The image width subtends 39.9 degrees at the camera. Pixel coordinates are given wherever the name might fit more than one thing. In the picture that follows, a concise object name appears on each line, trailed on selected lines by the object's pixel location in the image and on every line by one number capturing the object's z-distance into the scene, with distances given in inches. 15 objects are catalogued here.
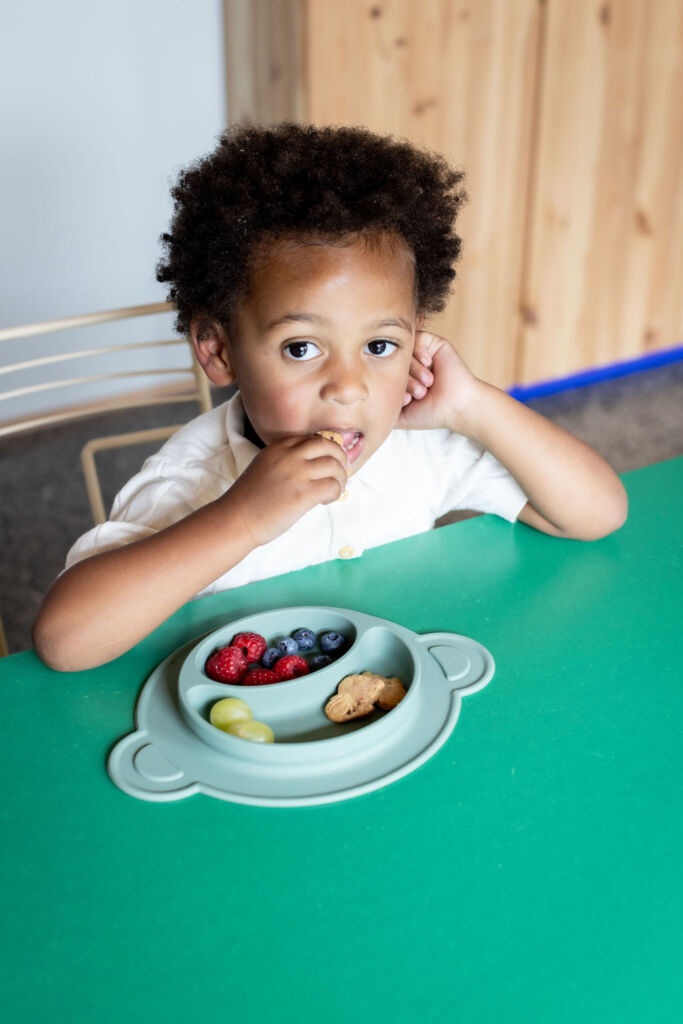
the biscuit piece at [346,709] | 26.4
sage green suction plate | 23.5
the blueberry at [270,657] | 28.5
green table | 18.3
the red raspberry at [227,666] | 27.4
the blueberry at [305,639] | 29.2
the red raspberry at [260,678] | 27.2
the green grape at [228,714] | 25.4
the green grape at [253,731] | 24.8
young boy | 31.2
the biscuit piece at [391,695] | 26.4
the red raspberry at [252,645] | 28.5
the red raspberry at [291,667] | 27.8
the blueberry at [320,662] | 28.5
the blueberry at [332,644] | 28.8
